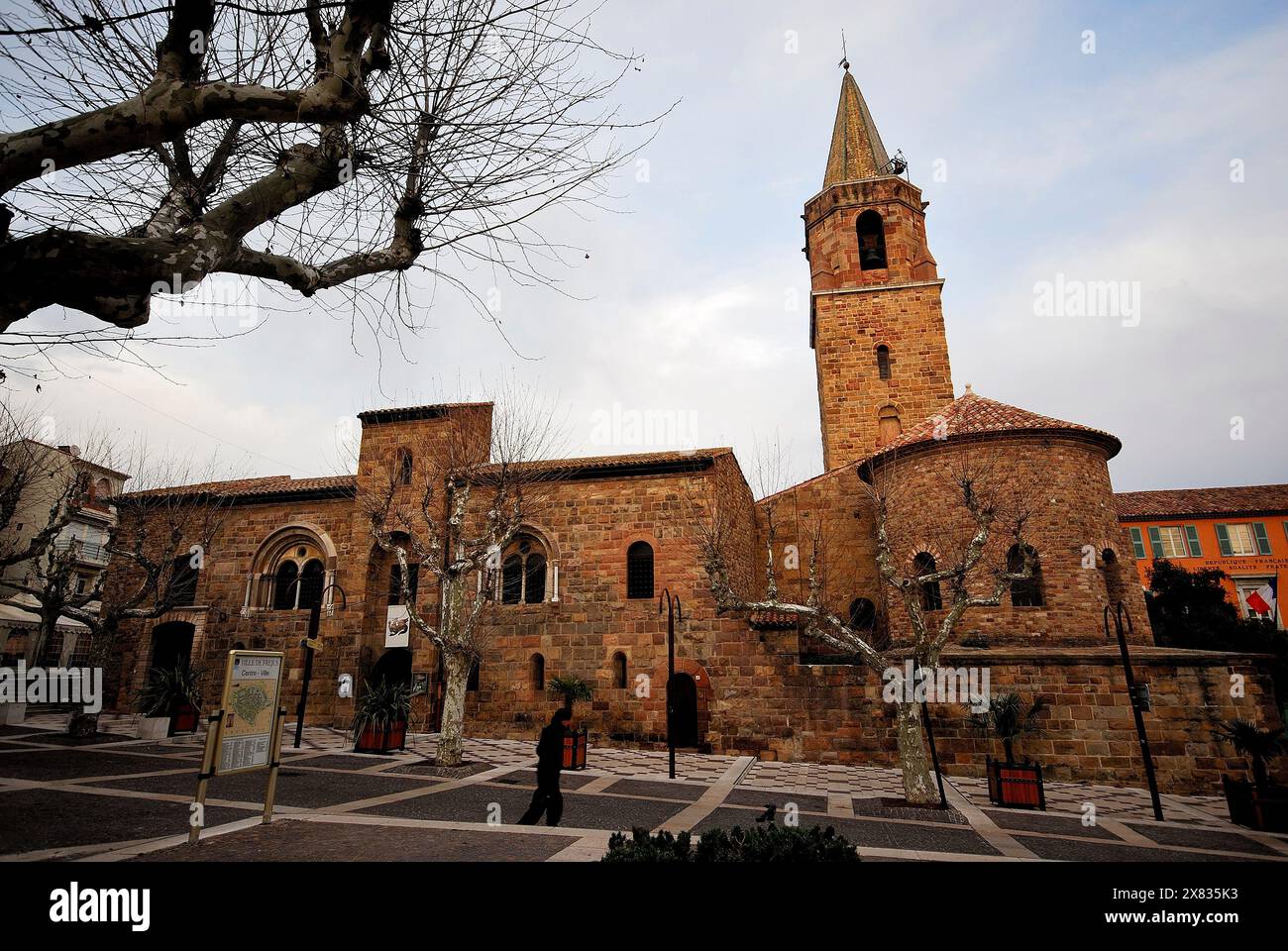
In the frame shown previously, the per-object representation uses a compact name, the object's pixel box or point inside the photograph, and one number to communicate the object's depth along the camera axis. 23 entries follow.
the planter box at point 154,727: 15.55
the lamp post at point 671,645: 12.77
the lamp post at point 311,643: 14.09
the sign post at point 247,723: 6.71
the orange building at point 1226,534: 33.78
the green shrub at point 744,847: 3.84
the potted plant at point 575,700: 13.32
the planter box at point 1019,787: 10.68
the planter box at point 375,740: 14.16
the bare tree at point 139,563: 15.84
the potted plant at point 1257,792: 9.48
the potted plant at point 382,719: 14.17
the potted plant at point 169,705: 15.63
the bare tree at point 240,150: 3.72
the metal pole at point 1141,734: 10.30
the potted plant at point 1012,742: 10.72
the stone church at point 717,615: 13.73
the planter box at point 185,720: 16.19
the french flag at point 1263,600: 31.53
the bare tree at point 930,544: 11.09
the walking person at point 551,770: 7.52
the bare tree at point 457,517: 13.59
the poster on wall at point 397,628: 19.08
